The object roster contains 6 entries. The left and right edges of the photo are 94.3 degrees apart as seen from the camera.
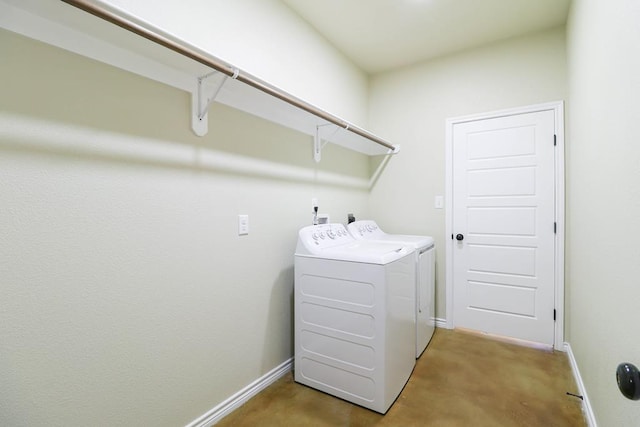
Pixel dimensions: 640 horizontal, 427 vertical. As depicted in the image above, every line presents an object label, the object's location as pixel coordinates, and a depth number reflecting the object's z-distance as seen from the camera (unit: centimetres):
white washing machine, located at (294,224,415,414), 167
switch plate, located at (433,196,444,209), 288
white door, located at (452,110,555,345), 247
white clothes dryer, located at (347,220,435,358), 225
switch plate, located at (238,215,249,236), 178
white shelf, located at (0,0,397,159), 98
